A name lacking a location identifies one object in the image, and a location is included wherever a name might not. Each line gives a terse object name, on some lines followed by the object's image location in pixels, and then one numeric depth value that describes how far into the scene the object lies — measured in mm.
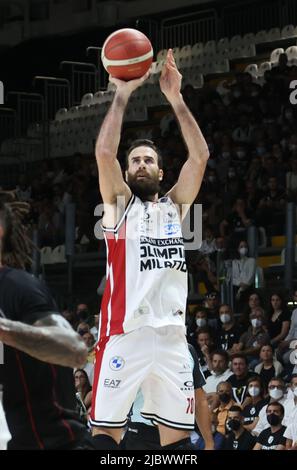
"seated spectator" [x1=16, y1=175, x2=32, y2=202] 18984
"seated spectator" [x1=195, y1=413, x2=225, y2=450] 10562
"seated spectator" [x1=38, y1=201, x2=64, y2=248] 17078
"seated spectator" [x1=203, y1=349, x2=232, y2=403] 11563
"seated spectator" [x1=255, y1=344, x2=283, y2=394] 11320
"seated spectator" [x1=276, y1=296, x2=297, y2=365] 11469
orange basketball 6777
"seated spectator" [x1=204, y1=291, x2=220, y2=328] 12812
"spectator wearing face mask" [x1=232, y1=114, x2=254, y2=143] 16250
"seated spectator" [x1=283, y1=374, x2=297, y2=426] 10109
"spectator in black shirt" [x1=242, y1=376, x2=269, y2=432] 10758
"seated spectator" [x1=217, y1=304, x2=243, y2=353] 12500
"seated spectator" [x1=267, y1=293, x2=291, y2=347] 11990
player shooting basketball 6180
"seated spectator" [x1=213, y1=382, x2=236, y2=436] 10914
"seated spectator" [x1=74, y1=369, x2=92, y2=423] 11641
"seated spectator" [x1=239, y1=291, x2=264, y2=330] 12336
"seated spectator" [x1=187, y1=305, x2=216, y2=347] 12570
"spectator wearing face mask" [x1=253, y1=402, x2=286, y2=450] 10164
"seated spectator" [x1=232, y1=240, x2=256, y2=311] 13281
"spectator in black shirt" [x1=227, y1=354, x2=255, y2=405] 11203
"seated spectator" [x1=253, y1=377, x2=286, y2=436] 10578
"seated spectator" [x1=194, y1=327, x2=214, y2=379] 12102
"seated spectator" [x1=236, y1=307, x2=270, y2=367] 11945
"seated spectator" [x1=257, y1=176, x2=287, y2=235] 14070
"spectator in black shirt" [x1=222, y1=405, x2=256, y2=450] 10438
